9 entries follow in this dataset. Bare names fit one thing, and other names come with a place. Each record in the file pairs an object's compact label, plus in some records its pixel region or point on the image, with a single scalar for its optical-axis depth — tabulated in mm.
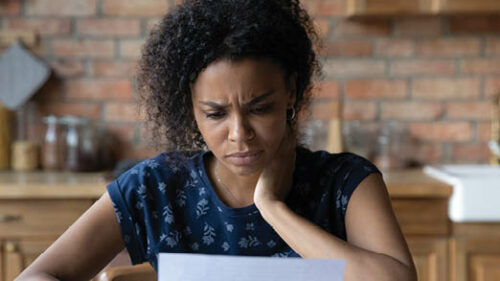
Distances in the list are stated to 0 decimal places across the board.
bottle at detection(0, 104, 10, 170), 2396
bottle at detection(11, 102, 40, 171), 2365
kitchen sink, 1902
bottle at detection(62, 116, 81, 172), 2285
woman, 1009
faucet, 2362
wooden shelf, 2166
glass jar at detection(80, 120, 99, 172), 2287
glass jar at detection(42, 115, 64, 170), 2359
